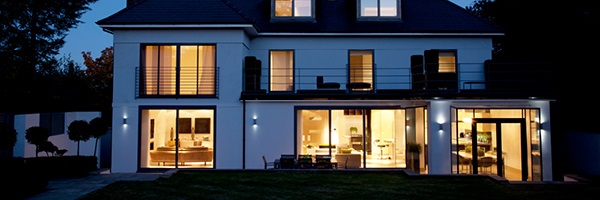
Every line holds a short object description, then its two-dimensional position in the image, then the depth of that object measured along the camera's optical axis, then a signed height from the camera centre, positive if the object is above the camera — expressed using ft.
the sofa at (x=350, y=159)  51.42 -4.47
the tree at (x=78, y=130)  46.98 -1.05
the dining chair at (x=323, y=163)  46.39 -4.45
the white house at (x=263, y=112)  46.75 +1.00
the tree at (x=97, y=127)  47.80 -0.75
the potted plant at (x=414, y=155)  49.39 -3.82
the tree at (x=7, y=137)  39.63 -1.54
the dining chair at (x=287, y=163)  45.75 -4.40
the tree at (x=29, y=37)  88.74 +18.96
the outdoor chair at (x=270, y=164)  50.14 -4.96
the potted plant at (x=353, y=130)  51.52 -1.06
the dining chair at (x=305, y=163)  45.93 -4.41
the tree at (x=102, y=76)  107.14 +11.85
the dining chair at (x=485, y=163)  46.91 -4.46
